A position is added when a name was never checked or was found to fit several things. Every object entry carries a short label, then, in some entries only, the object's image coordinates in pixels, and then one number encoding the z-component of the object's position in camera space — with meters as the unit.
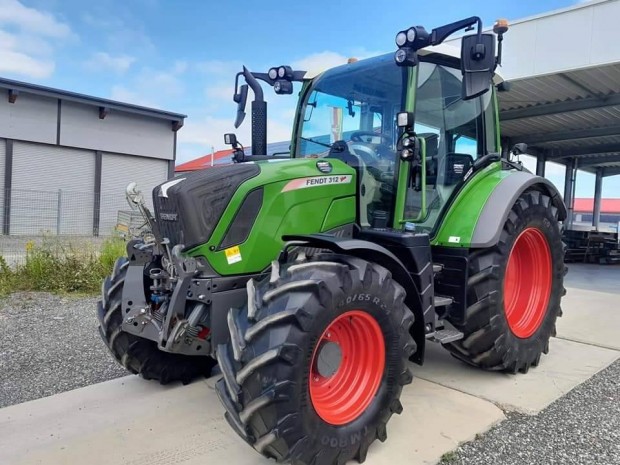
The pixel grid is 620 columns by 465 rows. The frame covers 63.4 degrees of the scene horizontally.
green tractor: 2.44
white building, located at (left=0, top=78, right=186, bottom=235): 16.70
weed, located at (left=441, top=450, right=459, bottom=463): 2.76
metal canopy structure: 8.57
